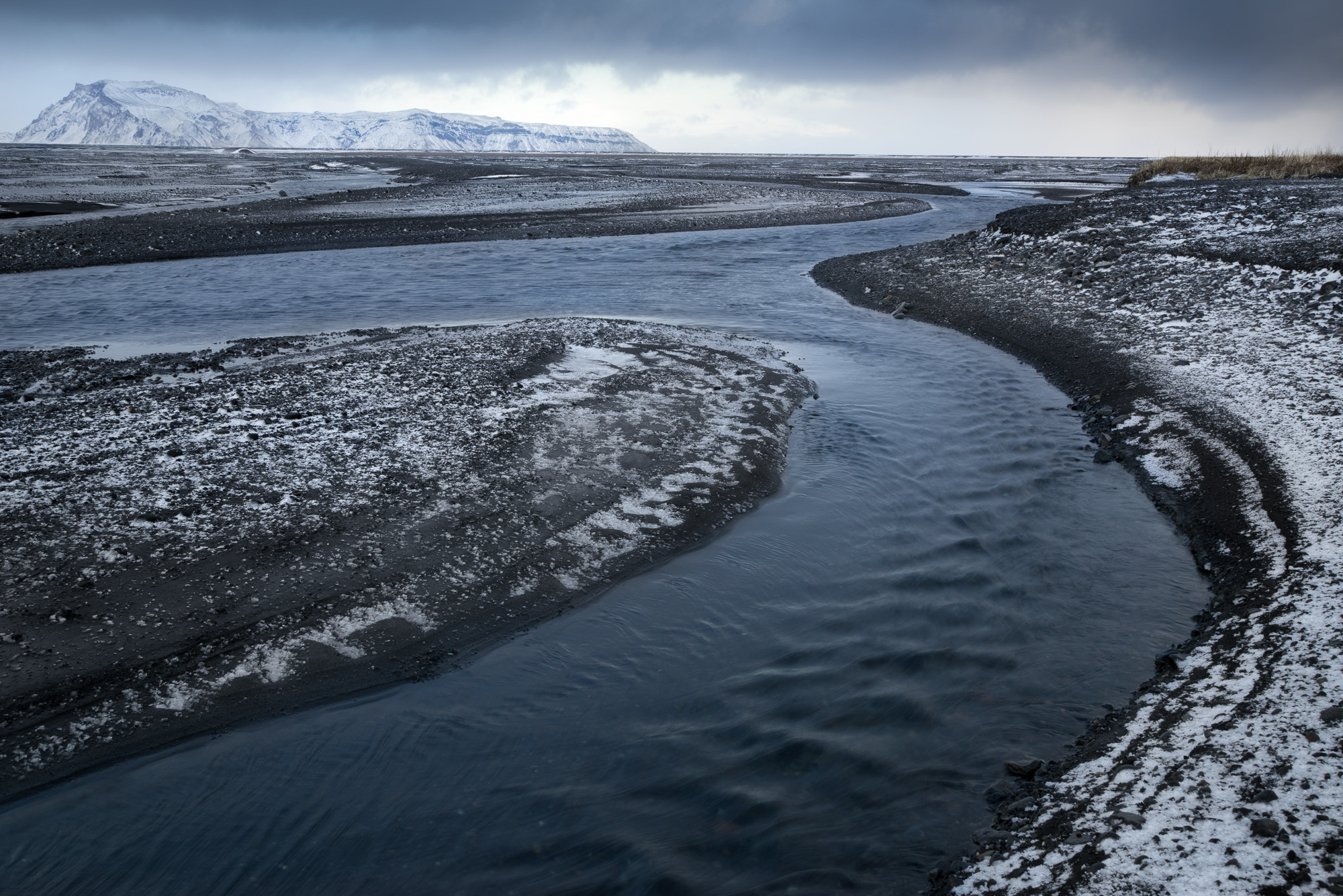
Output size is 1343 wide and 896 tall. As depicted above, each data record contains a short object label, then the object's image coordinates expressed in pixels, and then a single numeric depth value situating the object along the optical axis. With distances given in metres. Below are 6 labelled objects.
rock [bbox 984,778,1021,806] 4.39
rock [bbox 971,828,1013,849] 3.97
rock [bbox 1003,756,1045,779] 4.55
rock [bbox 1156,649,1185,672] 5.39
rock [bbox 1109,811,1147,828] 3.81
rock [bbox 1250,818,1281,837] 3.57
